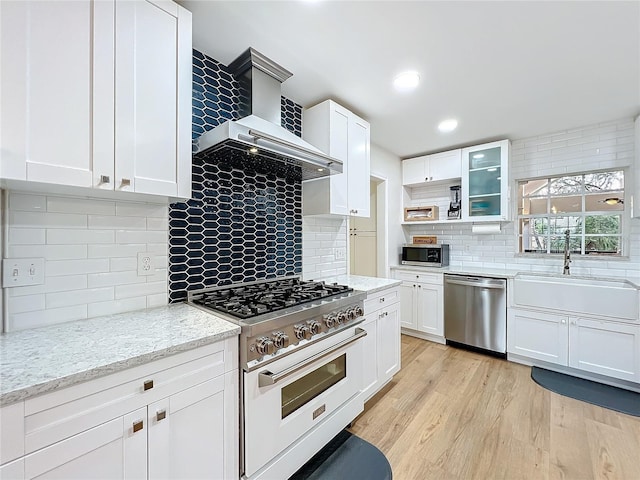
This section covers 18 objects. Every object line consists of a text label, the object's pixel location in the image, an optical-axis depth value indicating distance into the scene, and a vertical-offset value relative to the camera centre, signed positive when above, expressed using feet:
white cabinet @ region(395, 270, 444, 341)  11.32 -2.68
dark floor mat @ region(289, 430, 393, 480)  5.20 -4.37
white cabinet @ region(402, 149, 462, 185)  11.89 +3.19
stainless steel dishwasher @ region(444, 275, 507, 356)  9.98 -2.68
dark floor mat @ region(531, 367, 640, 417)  7.29 -4.29
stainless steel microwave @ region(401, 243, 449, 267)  11.93 -0.68
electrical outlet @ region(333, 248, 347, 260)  9.33 -0.49
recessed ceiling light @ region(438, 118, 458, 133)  9.36 +3.92
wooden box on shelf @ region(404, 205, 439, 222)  12.63 +1.18
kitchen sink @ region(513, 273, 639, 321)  7.89 -1.66
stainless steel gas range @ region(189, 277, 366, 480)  4.37 -2.24
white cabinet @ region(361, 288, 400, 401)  7.06 -2.75
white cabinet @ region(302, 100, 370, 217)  7.64 +2.39
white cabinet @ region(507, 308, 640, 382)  7.90 -3.15
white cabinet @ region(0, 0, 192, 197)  3.27 +1.93
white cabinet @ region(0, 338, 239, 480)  2.72 -2.12
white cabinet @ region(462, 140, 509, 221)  10.75 +2.29
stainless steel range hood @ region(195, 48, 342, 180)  4.91 +1.91
